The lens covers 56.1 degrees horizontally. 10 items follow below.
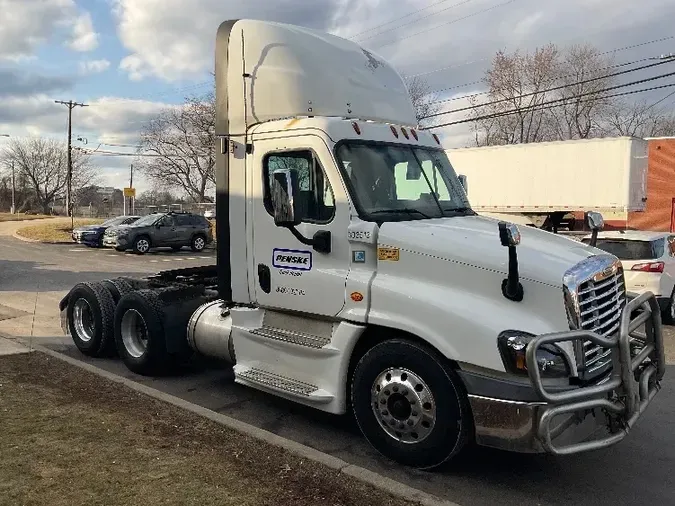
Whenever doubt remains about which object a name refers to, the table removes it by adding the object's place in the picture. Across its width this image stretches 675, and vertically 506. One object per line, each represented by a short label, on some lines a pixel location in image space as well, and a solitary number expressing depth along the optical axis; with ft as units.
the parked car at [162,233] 85.68
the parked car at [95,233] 96.07
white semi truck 13.62
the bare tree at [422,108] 112.00
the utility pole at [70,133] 170.29
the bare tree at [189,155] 162.71
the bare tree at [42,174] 286.25
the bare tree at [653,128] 140.36
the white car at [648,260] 33.83
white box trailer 59.06
